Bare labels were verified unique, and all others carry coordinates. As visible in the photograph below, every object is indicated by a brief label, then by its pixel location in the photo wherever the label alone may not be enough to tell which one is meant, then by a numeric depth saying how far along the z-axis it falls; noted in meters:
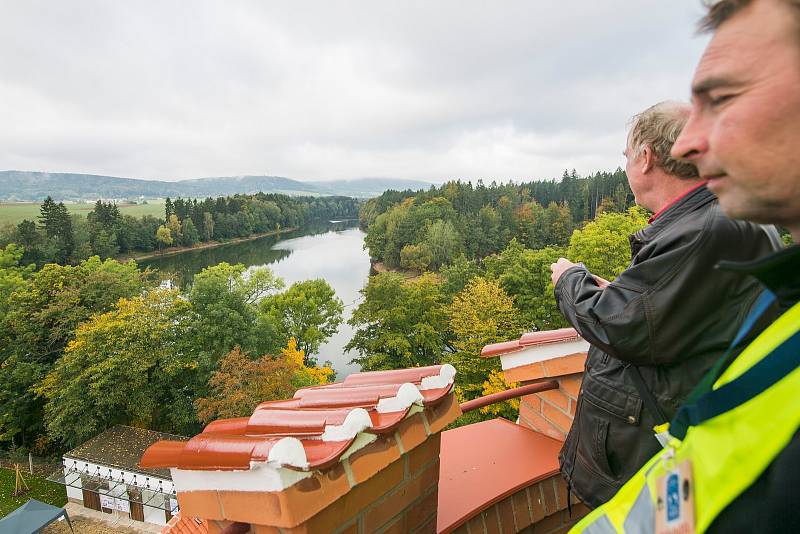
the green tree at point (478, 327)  18.33
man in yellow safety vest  0.52
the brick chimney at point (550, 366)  2.60
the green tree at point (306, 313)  26.34
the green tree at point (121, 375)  16.33
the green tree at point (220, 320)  18.95
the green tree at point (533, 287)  21.25
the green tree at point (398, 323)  22.16
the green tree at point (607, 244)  18.47
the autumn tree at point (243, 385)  15.35
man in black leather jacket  1.33
